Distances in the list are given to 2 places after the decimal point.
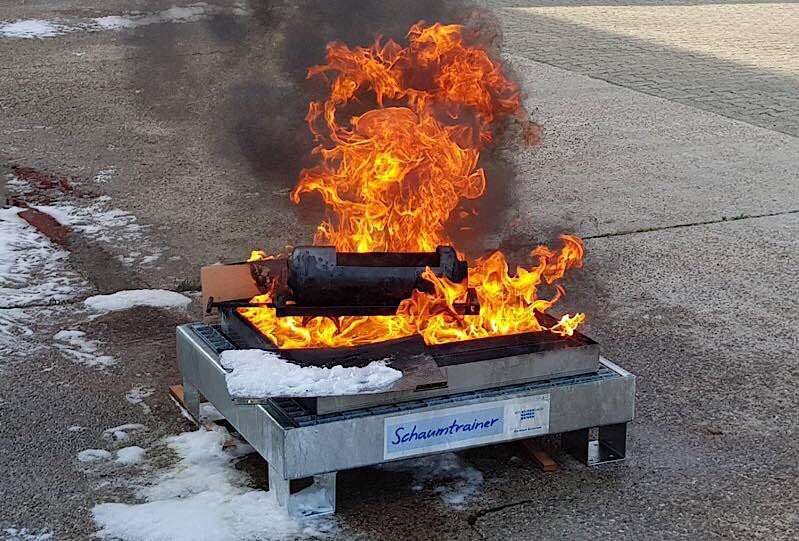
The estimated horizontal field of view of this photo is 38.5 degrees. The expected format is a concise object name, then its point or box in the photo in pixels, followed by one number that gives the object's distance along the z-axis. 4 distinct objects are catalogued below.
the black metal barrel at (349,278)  3.50
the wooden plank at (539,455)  3.51
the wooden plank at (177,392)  3.96
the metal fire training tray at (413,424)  3.10
